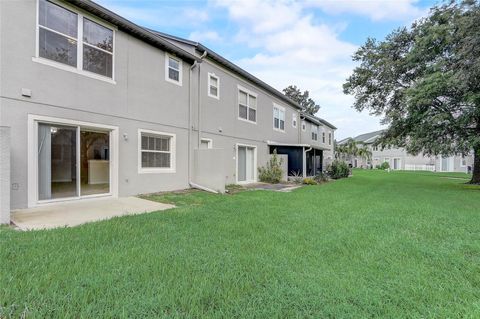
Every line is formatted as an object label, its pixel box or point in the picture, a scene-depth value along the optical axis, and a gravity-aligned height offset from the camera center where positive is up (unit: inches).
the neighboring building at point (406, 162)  1637.6 -15.8
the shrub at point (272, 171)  672.4 -32.6
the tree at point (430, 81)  489.1 +180.8
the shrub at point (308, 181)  663.1 -56.4
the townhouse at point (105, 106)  266.7 +69.6
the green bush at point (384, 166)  1908.0 -48.3
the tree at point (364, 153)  2023.1 +48.4
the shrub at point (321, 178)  729.1 -53.5
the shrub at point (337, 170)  883.4 -37.1
